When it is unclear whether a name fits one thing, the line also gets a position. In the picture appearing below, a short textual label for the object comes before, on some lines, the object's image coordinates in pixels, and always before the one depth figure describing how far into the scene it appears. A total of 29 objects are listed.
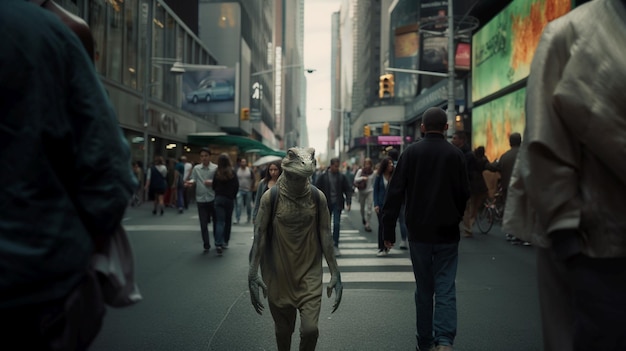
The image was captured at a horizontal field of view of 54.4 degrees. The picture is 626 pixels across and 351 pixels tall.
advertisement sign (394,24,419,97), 67.62
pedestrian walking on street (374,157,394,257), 12.08
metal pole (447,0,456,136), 26.28
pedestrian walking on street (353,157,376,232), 16.19
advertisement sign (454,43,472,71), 30.44
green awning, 39.19
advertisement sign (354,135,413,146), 72.81
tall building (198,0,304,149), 58.72
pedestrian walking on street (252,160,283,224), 9.69
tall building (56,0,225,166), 25.73
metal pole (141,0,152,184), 26.48
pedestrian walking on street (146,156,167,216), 19.66
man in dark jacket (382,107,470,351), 4.44
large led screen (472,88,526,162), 21.53
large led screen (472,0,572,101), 19.86
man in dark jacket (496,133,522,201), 10.61
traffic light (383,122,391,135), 45.90
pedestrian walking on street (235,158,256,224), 17.98
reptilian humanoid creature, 4.09
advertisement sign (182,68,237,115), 36.72
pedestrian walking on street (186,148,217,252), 11.61
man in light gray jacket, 1.98
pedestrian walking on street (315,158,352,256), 11.90
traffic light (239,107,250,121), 40.57
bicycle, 13.88
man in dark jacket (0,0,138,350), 1.62
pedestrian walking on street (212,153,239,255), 11.42
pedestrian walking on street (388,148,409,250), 11.49
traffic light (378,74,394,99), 29.89
